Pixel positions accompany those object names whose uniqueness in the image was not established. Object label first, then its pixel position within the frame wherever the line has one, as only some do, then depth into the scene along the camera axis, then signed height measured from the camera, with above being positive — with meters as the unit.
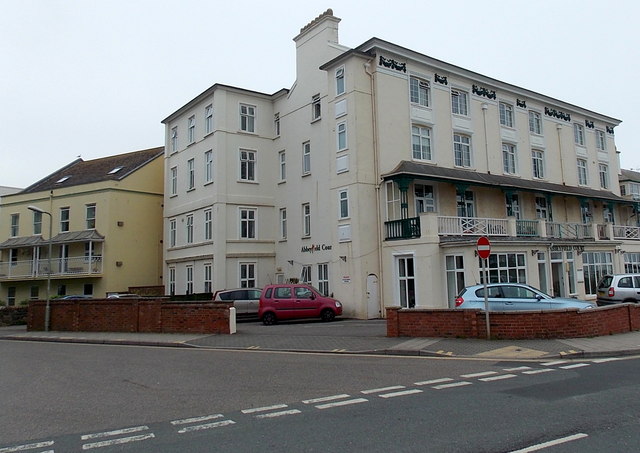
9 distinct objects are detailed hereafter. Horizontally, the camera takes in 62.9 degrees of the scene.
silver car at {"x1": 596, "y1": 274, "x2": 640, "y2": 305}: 21.36 -0.25
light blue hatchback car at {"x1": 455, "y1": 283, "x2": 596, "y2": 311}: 15.34 -0.39
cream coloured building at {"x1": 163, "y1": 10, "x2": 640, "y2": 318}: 24.08 +5.53
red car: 21.84 -0.50
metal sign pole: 13.50 -0.91
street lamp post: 21.94 -0.67
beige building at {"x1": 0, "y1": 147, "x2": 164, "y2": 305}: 33.62 +4.29
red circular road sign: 13.46 +1.00
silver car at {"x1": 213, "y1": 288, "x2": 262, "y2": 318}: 24.06 -0.22
